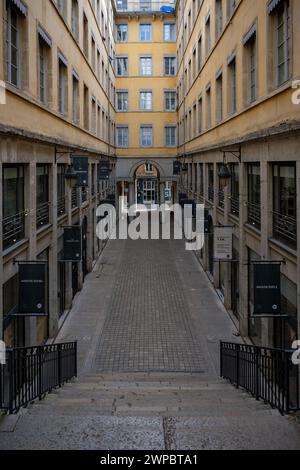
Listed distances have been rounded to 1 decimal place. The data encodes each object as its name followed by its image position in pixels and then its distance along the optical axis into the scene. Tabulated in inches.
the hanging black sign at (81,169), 729.0
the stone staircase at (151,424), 268.7
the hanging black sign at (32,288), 441.7
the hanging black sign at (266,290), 434.3
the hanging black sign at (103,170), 1139.8
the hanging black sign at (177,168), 1542.8
